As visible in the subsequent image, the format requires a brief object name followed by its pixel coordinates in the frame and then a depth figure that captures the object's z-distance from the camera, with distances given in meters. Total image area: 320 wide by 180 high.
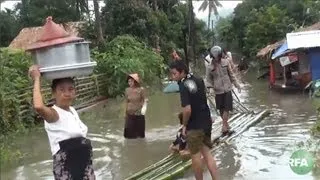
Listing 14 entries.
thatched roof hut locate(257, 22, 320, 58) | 14.52
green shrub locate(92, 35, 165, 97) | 13.41
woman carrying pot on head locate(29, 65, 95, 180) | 2.41
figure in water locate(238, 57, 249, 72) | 25.42
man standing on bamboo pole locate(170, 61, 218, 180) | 3.81
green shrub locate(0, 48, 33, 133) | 7.62
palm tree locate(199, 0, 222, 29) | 39.52
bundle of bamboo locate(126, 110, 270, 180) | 4.28
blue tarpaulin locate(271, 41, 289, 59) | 12.76
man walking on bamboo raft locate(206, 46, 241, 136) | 5.86
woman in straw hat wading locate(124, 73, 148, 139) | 6.10
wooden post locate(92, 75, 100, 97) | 12.83
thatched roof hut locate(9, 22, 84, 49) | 19.76
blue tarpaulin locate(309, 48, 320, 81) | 12.26
